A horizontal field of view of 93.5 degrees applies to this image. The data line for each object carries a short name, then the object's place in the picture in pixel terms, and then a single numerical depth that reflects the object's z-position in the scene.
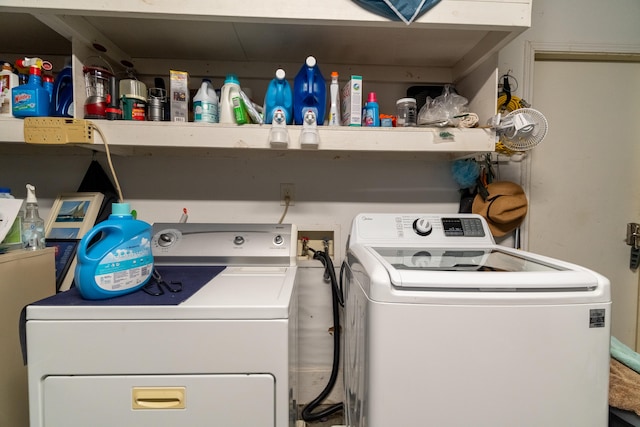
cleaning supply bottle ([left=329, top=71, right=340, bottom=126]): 1.26
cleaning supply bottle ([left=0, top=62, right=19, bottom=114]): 1.18
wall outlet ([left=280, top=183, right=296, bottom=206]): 1.60
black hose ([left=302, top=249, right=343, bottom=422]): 1.51
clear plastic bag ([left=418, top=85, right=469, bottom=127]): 1.23
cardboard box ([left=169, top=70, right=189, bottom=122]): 1.23
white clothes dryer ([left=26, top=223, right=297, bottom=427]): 0.78
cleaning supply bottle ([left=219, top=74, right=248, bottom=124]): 1.24
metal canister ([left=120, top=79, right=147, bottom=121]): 1.23
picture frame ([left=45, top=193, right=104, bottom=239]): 1.36
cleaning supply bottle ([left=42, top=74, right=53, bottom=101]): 1.20
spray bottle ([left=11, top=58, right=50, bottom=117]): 1.13
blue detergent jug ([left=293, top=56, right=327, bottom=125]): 1.24
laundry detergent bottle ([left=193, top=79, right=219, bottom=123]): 1.23
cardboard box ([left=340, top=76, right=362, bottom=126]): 1.24
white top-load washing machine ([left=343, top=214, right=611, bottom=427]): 0.80
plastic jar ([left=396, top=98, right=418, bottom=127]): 1.34
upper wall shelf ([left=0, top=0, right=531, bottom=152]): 1.02
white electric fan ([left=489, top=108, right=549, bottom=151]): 1.20
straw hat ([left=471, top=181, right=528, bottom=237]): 1.54
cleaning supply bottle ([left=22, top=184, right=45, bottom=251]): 1.16
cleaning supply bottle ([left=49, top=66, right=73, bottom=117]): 1.23
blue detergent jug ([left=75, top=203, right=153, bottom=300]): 0.83
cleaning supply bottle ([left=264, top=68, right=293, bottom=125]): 1.23
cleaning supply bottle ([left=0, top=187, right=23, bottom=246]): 1.07
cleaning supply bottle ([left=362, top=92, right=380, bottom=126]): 1.28
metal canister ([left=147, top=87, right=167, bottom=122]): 1.25
